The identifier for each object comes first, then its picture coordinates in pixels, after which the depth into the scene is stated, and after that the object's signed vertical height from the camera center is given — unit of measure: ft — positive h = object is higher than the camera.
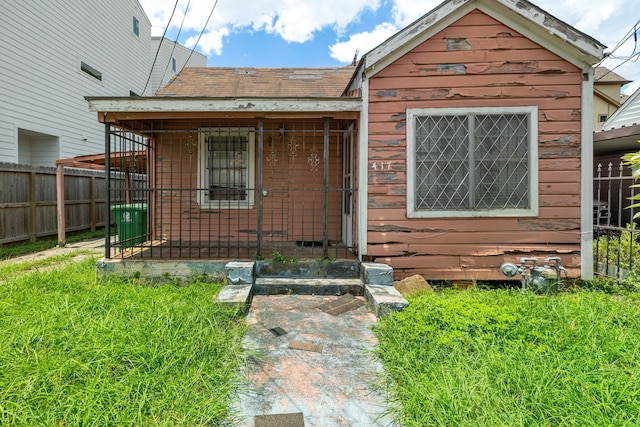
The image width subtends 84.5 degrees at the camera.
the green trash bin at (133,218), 20.52 -0.88
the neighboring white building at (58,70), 30.55 +13.78
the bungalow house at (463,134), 15.52 +3.14
